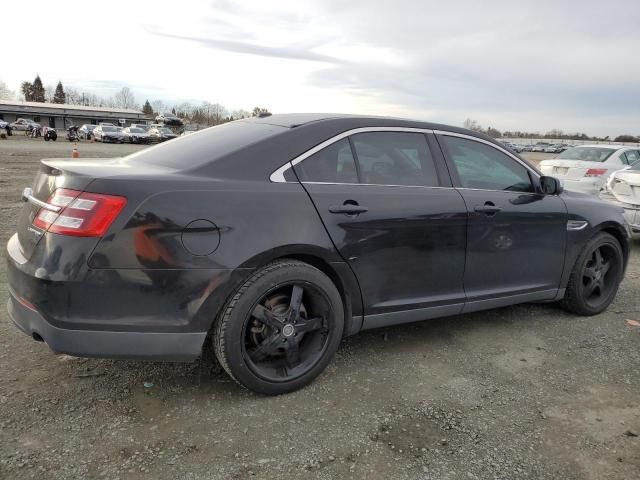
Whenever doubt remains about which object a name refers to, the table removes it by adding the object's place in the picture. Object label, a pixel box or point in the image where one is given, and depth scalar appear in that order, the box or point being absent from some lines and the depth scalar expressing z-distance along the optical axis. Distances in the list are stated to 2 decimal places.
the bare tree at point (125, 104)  141.38
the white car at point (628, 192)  7.79
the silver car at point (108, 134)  44.12
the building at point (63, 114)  83.33
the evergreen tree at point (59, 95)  126.69
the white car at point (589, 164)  11.04
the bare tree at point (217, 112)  121.50
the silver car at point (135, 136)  44.06
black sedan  2.54
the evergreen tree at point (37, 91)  120.00
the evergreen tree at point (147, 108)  122.48
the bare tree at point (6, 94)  125.72
